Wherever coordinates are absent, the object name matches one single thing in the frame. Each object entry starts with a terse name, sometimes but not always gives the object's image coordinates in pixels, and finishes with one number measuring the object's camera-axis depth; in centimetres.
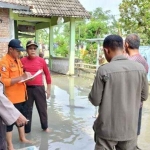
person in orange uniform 388
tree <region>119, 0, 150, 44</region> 1469
